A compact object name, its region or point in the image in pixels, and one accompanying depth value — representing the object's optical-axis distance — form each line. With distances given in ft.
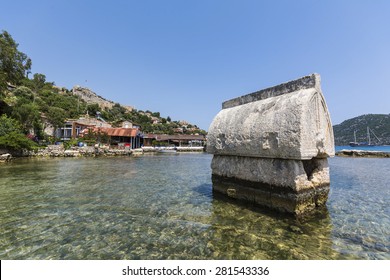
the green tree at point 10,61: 113.70
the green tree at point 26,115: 121.56
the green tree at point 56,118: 164.25
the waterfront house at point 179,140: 234.99
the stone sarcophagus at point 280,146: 17.17
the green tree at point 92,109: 314.51
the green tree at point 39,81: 295.44
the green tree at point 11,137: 87.84
